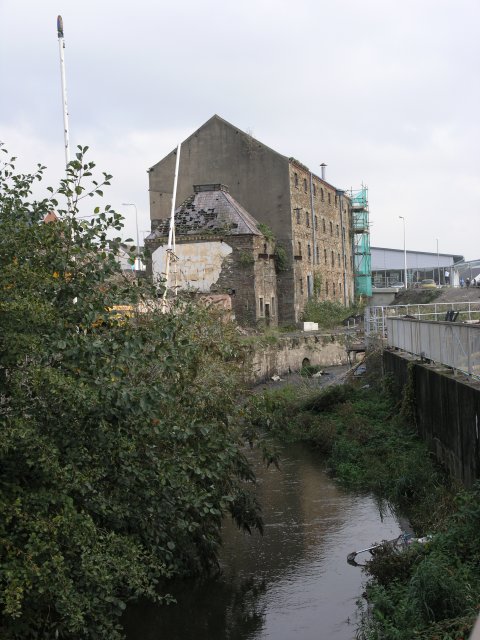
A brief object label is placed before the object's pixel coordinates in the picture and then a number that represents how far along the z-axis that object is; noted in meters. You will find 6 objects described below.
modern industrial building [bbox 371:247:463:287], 105.95
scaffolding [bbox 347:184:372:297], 71.50
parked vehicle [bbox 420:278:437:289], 67.85
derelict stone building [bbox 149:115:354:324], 49.44
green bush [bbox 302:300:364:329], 52.72
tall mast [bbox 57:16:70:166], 19.88
